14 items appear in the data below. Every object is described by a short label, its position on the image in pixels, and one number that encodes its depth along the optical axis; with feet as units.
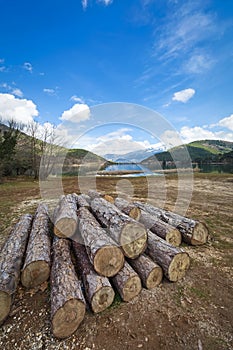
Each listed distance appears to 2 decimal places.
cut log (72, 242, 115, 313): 7.94
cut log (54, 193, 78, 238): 11.62
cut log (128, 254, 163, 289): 9.41
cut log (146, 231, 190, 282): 9.81
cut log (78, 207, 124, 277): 8.71
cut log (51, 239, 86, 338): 7.00
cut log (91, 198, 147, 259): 9.93
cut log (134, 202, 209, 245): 13.84
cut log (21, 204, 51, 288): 9.37
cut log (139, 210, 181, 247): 13.05
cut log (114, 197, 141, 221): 14.42
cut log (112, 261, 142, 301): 8.67
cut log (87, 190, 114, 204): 21.11
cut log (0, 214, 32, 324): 7.84
